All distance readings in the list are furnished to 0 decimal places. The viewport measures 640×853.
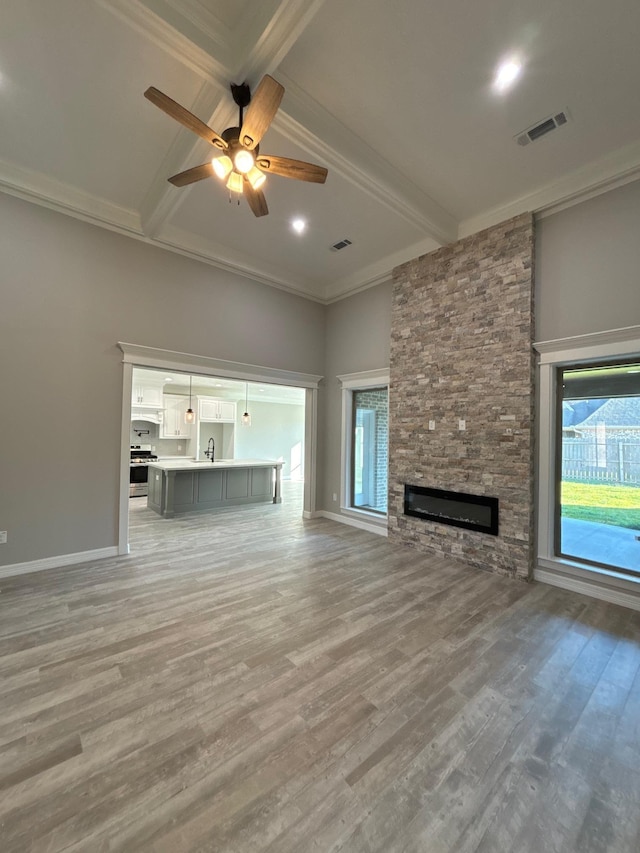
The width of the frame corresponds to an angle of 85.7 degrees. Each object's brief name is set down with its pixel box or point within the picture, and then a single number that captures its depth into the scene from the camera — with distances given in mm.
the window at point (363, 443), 5695
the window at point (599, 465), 3369
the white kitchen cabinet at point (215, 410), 10336
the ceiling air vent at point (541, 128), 2873
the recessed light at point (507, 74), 2463
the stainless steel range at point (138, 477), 8344
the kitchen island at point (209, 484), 6330
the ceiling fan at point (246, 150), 2053
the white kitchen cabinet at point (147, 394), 9266
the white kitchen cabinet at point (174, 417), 9961
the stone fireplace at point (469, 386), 3764
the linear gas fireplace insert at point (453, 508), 3973
